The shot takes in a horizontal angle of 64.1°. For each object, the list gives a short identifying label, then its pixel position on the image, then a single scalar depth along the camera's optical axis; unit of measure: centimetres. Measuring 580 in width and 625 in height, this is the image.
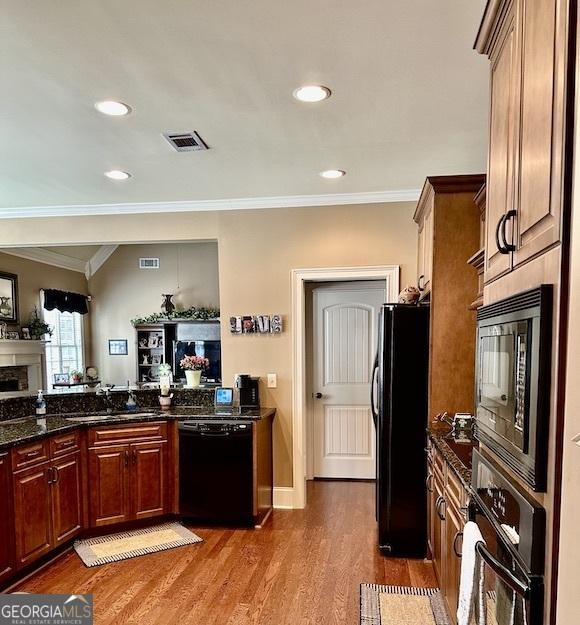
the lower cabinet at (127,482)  342
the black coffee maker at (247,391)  391
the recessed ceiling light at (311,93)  209
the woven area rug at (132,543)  313
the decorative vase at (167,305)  754
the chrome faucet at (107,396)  402
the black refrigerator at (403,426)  304
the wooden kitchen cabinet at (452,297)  285
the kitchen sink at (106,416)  354
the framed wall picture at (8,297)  623
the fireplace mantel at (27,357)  618
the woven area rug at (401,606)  243
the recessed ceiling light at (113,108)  222
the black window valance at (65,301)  698
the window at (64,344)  718
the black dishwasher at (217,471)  356
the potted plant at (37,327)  666
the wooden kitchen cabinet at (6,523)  265
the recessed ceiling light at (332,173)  324
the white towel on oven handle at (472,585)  141
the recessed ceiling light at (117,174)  320
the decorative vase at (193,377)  423
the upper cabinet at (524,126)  97
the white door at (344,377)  463
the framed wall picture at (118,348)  794
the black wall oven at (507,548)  103
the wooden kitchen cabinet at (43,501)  279
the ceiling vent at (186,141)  259
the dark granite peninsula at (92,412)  320
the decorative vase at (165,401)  407
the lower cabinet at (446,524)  198
